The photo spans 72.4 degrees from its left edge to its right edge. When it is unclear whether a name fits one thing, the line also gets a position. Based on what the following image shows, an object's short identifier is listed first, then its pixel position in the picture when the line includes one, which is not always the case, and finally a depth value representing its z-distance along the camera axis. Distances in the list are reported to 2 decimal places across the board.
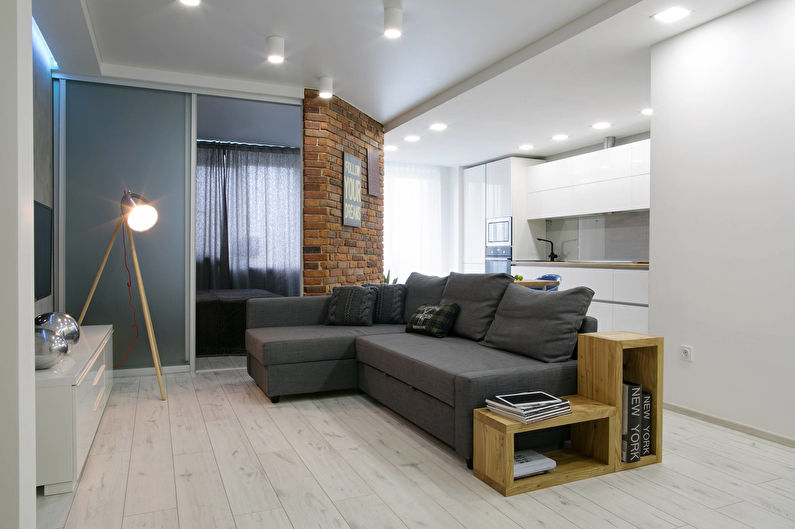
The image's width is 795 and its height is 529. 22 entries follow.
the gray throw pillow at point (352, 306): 4.38
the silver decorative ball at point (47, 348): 2.53
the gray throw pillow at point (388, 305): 4.53
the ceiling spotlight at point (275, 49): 3.92
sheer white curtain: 8.15
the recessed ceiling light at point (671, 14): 3.12
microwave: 7.20
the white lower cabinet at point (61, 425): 2.34
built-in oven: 7.23
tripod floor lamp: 3.79
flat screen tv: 3.33
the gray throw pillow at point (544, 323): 2.93
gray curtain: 4.95
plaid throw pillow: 3.78
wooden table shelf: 2.34
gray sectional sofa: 2.67
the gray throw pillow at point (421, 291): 4.24
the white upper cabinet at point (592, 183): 5.64
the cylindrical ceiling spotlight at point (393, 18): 3.35
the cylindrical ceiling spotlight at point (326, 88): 4.78
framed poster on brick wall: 5.43
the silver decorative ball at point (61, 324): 2.98
